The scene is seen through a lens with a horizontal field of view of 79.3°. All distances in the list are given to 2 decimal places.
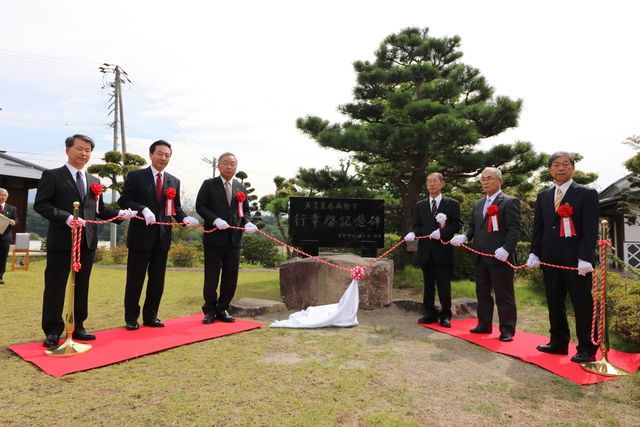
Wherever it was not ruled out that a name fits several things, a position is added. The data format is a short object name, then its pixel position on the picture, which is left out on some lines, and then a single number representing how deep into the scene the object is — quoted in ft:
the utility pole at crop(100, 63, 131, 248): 61.98
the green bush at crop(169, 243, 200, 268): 37.96
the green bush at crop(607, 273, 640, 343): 11.18
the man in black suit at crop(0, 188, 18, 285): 21.76
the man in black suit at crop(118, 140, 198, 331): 12.17
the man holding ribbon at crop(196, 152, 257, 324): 13.52
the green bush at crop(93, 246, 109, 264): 40.06
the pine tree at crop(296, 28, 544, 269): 22.39
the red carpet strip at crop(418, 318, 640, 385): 9.00
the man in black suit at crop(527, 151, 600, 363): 9.89
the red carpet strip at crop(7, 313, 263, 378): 8.82
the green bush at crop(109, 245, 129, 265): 39.17
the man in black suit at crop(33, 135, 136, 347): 10.12
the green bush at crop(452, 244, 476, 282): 25.90
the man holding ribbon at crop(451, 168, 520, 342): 12.31
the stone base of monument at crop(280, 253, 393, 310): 16.69
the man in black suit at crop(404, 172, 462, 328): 13.97
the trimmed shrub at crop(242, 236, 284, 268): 43.75
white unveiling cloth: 13.42
